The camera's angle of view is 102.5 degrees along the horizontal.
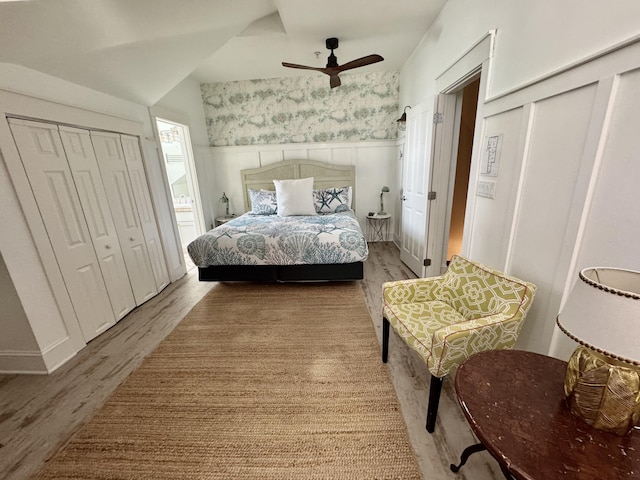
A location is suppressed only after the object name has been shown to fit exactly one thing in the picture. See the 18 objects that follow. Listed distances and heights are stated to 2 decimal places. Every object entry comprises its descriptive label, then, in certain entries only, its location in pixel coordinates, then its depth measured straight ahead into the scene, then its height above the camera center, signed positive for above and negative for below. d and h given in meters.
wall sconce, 3.37 +0.58
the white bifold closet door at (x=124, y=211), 2.30 -0.30
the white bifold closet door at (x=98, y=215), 2.03 -0.29
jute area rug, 1.20 -1.30
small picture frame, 1.64 +0.04
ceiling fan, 2.45 +1.00
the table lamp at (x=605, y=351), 0.61 -0.46
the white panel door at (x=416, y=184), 2.67 -0.22
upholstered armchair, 1.20 -0.81
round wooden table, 0.64 -0.74
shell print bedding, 2.66 -0.76
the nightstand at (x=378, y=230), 4.48 -1.07
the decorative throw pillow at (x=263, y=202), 3.89 -0.44
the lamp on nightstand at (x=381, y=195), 4.07 -0.45
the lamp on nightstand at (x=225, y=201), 4.41 -0.45
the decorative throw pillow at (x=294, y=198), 3.66 -0.37
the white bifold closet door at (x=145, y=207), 2.59 -0.30
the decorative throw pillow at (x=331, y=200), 3.89 -0.46
